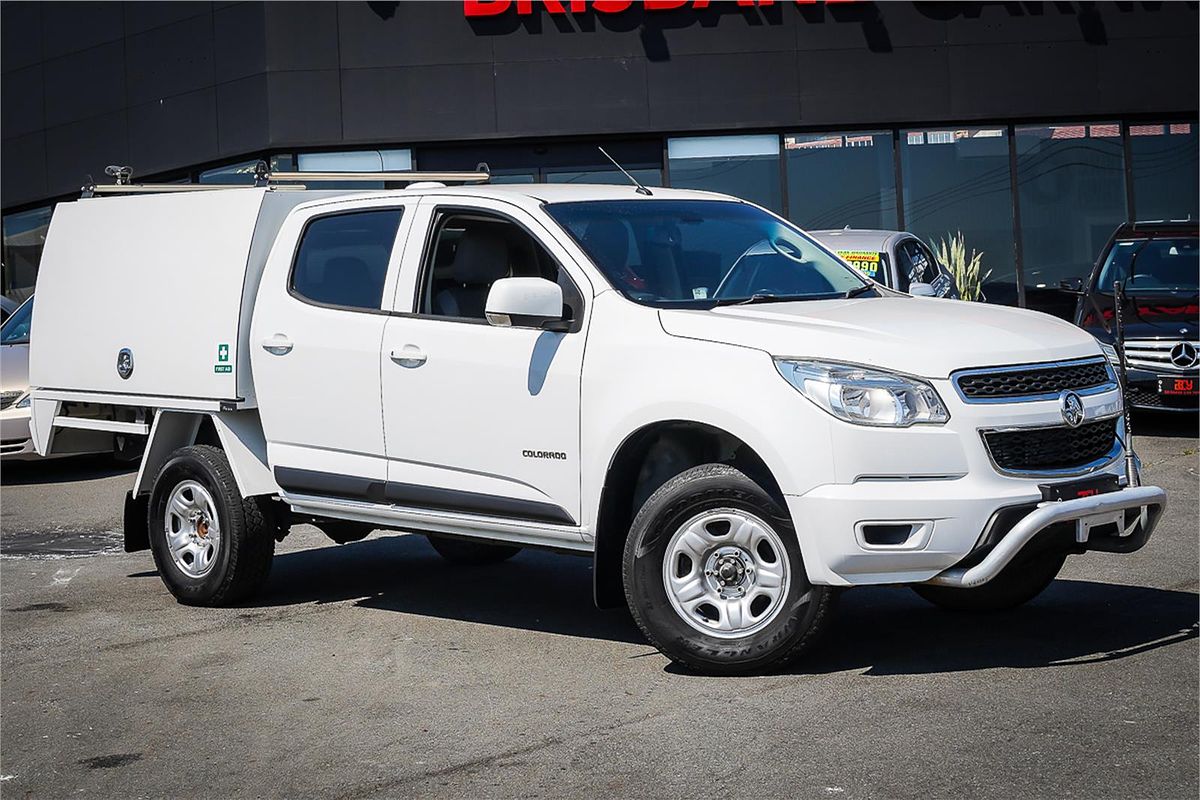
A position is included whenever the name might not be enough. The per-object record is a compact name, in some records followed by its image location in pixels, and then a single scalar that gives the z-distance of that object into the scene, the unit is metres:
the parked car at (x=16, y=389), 13.93
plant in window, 22.27
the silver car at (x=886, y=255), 13.05
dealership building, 21.98
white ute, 5.74
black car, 13.85
